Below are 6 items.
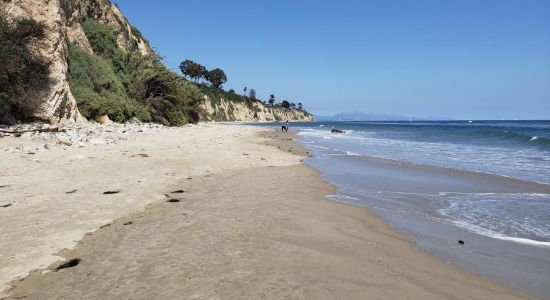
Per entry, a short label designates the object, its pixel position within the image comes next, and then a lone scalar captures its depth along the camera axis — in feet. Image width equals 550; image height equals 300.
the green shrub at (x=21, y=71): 49.73
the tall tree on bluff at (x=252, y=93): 528.63
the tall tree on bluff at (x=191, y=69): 344.28
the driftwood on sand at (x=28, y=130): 42.99
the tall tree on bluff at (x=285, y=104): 634.02
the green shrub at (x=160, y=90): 106.73
